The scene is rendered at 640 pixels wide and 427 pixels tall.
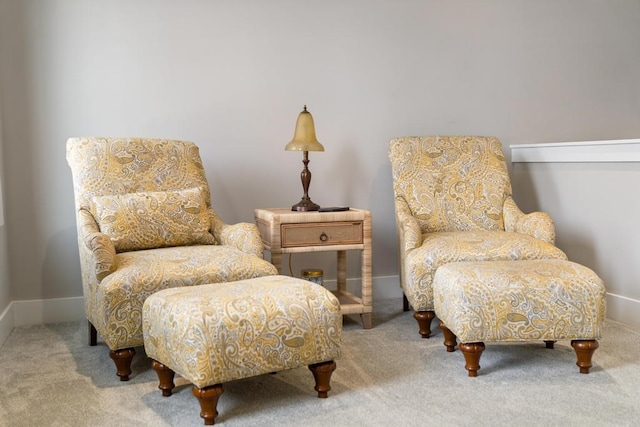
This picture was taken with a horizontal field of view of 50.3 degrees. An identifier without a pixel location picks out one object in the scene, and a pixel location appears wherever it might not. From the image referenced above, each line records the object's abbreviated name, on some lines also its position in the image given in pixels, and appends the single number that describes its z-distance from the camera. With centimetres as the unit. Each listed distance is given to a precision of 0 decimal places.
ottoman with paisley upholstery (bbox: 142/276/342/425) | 212
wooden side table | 327
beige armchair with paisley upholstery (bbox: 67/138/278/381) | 256
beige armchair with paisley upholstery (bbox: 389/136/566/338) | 330
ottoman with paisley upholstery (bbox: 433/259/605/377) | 255
